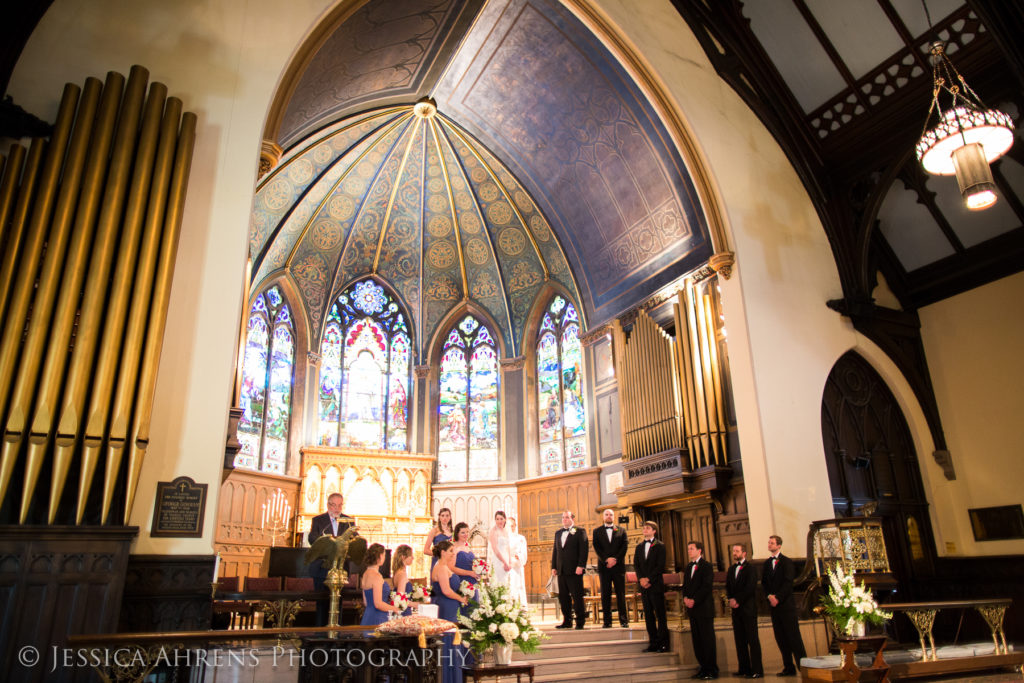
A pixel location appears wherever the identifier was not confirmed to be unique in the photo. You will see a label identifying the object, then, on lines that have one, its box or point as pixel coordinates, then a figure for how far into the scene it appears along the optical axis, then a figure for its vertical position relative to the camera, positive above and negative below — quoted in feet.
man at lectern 24.34 +1.81
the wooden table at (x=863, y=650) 19.07 -2.51
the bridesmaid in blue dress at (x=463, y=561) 20.72 +0.34
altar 45.91 +5.44
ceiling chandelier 23.41 +13.58
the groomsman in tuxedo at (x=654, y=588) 25.81 -0.71
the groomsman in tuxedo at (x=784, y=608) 23.82 -1.43
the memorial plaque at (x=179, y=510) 18.21 +1.75
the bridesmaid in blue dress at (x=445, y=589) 19.40 -0.41
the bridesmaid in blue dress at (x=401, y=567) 18.20 +0.18
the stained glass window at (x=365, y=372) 50.57 +14.47
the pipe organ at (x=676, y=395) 33.45 +8.47
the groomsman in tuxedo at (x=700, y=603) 23.88 -1.21
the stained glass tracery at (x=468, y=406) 51.44 +11.91
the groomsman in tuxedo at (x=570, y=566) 28.58 +0.14
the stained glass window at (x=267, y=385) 45.29 +12.34
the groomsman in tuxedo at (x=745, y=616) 23.85 -1.65
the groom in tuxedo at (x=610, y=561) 28.32 +0.31
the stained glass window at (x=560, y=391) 47.75 +12.05
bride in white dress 29.27 +1.00
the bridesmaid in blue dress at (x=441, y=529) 22.39 +1.35
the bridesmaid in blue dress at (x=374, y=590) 17.84 -0.36
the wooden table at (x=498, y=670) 17.93 -2.43
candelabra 43.01 +3.65
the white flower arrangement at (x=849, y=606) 20.74 -1.22
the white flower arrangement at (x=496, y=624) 18.08 -1.27
